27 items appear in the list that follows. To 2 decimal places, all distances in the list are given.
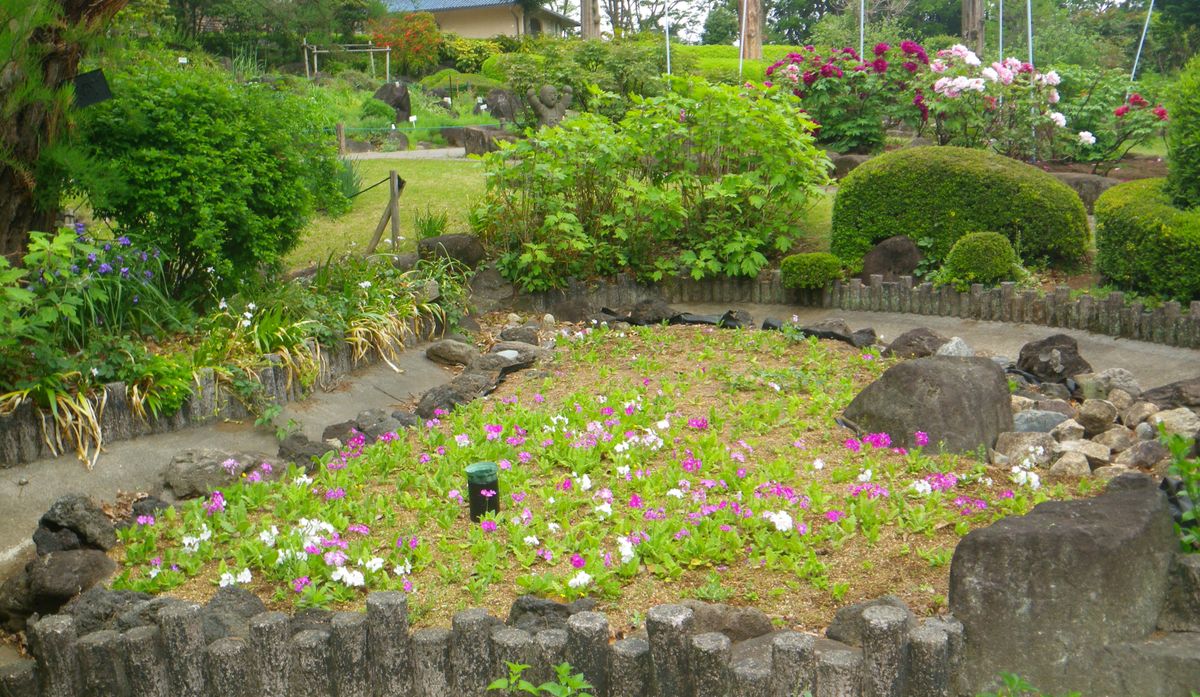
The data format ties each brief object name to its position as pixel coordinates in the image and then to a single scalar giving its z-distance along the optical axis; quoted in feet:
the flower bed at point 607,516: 14.38
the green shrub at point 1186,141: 29.45
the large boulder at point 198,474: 18.51
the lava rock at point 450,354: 27.35
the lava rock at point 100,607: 13.87
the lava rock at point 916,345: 26.14
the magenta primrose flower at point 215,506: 17.30
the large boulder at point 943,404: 19.04
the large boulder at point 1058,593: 11.53
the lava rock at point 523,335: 29.22
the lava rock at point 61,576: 15.07
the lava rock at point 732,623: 12.55
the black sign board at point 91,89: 21.17
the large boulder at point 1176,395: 21.18
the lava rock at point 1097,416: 20.49
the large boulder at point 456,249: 32.63
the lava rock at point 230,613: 13.23
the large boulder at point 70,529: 16.20
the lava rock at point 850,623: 12.16
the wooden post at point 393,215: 32.78
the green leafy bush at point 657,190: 33.22
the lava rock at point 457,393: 22.76
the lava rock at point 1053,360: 24.67
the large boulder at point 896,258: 33.47
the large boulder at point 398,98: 85.25
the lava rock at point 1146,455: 18.15
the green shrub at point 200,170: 22.40
